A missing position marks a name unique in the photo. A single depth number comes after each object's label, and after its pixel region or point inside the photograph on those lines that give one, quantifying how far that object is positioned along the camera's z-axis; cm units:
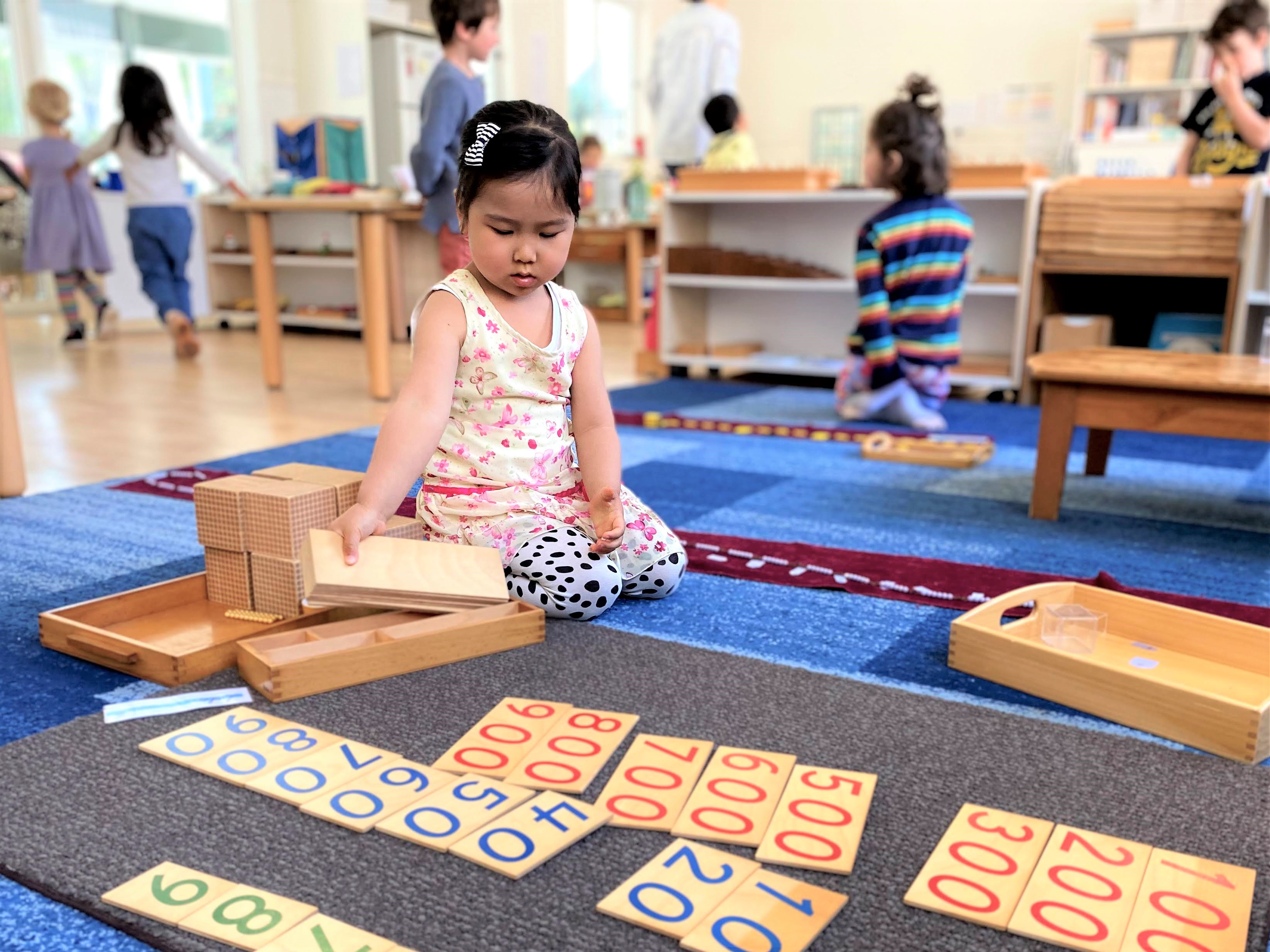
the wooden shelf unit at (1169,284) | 325
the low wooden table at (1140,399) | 188
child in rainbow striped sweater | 306
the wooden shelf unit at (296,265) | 581
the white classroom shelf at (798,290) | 389
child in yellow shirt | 430
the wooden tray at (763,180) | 389
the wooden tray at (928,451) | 259
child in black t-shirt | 329
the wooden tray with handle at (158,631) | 126
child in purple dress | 507
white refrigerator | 674
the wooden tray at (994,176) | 357
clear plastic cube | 138
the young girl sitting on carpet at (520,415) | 136
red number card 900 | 106
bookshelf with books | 609
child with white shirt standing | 456
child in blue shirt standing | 280
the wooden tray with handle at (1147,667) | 112
